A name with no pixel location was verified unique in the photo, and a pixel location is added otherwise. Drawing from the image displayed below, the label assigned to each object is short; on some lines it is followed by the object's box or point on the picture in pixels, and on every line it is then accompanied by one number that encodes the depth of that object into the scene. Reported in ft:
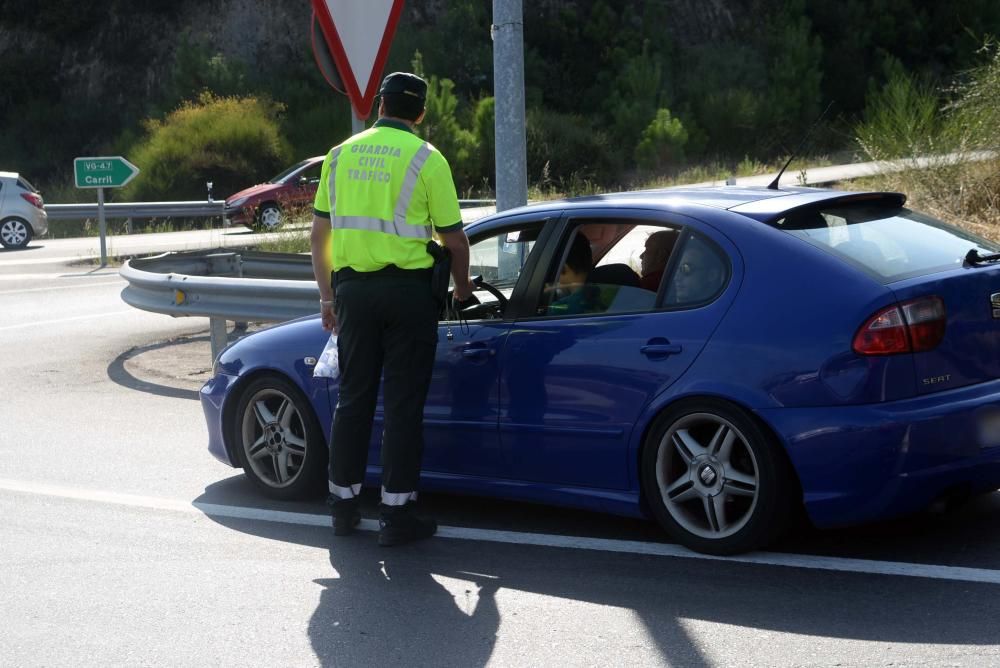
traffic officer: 19.26
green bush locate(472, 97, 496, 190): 126.31
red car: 97.02
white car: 86.28
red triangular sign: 25.09
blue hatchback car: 16.79
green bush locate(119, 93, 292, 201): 128.26
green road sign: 70.79
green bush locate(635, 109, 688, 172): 135.74
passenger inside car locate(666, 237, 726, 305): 18.15
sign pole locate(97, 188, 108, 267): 72.43
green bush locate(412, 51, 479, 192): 124.02
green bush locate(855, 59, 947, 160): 48.75
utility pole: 30.04
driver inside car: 19.39
